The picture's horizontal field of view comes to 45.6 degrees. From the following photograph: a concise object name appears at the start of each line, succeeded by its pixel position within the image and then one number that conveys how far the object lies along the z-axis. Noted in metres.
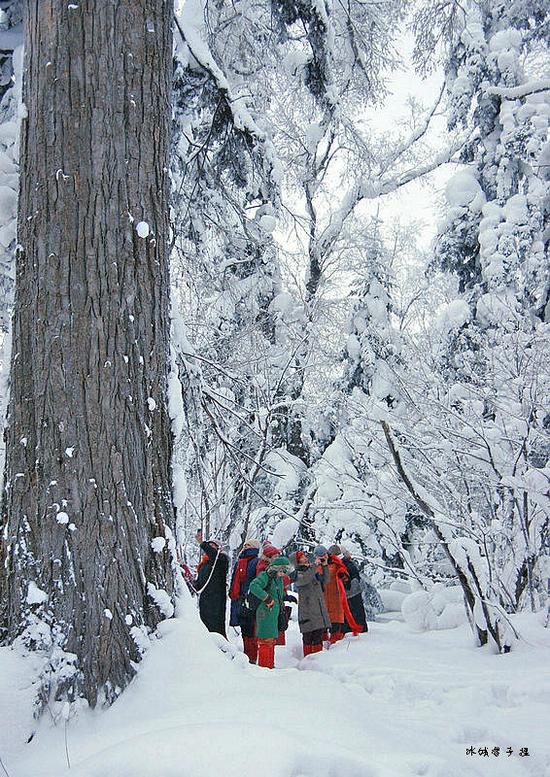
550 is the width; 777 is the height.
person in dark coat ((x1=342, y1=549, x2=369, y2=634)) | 9.10
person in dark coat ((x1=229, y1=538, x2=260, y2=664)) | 7.37
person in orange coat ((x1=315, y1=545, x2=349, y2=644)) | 8.72
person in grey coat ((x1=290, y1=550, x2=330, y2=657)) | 7.98
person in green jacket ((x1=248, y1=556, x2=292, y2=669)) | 6.87
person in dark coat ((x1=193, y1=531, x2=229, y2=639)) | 6.82
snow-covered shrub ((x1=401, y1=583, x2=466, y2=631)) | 9.21
